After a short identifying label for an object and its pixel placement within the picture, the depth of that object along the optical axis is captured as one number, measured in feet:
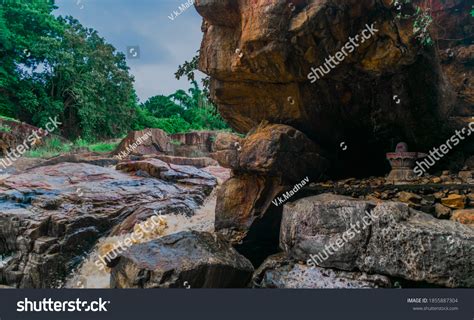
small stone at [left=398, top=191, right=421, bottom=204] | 15.40
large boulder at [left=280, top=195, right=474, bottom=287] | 12.78
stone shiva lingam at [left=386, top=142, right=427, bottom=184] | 16.74
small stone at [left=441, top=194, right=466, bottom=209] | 14.77
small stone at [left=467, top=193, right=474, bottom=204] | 14.69
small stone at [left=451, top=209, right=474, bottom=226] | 13.83
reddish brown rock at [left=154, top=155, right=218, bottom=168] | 37.66
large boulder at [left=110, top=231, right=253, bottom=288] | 13.82
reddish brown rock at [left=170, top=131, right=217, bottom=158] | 46.91
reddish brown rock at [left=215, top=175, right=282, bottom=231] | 19.16
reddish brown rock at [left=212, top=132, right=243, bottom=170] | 19.07
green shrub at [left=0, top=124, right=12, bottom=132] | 36.71
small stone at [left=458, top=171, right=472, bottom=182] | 16.31
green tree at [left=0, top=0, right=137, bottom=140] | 43.67
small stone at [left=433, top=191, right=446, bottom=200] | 15.19
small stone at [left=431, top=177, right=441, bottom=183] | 15.90
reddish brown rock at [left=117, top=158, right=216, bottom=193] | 29.89
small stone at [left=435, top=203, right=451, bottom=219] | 14.58
